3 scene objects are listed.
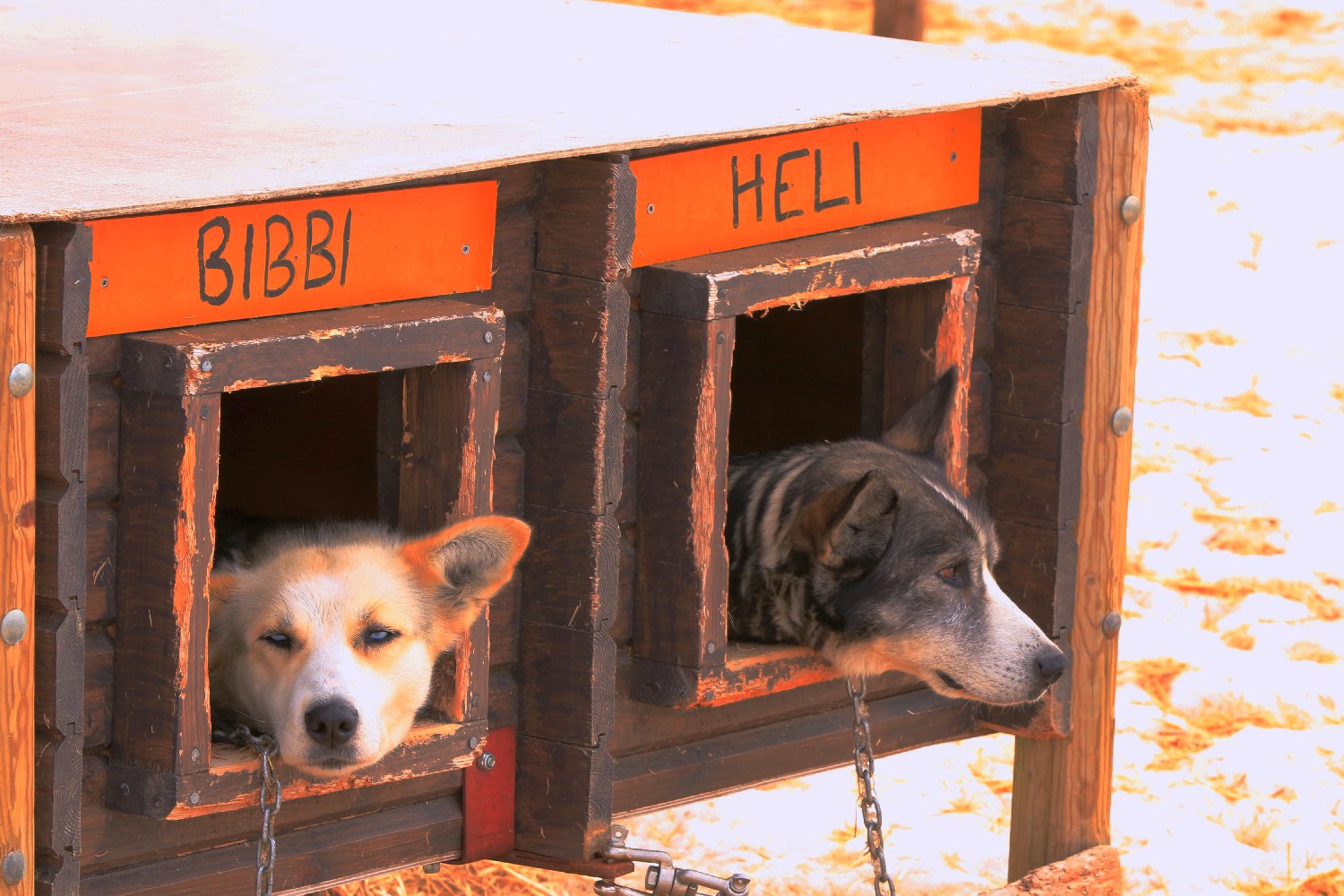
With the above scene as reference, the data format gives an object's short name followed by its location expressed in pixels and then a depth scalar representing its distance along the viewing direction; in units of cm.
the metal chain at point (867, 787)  920
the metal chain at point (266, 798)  751
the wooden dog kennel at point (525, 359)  702
